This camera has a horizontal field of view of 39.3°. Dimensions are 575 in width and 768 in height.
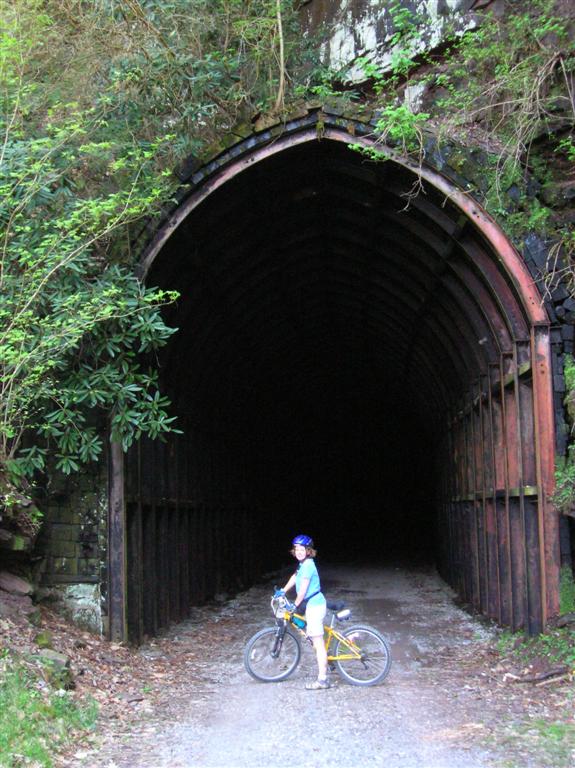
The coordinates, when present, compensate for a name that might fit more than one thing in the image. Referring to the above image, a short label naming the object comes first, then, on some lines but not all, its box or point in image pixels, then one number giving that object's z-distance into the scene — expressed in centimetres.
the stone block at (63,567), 949
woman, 776
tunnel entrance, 963
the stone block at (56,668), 687
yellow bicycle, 791
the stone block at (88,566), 952
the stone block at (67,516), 957
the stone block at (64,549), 950
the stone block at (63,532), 952
